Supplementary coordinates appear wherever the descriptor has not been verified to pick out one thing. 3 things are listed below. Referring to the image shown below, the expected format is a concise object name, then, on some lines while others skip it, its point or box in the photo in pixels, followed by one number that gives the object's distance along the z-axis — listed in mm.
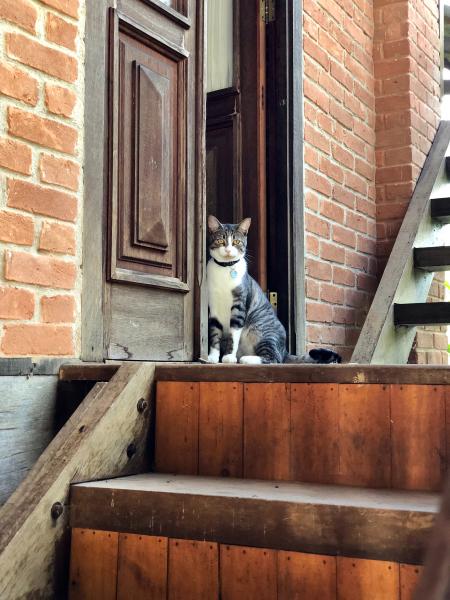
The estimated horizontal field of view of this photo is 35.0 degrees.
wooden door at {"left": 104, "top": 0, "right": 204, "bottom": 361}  2094
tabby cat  3004
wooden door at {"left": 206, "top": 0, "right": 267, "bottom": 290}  3199
